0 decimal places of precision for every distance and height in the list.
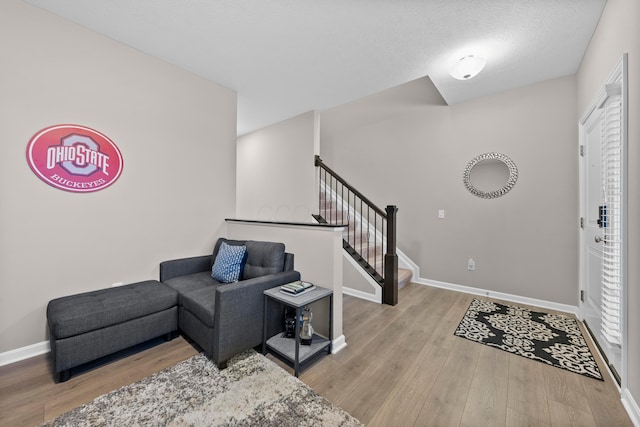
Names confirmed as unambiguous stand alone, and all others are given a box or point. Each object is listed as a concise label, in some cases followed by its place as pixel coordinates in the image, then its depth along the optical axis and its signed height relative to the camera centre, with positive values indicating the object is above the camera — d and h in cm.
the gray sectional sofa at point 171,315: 172 -77
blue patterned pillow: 244 -50
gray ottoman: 168 -81
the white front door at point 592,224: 224 -6
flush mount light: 254 +153
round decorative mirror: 327 +56
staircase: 368 -38
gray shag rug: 139 -114
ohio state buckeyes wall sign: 204 +46
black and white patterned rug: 197 -110
